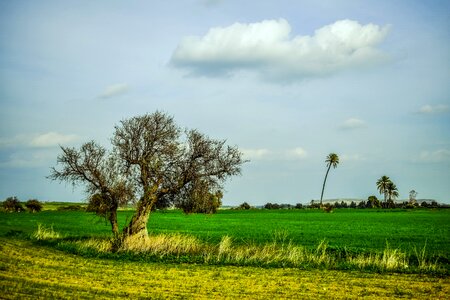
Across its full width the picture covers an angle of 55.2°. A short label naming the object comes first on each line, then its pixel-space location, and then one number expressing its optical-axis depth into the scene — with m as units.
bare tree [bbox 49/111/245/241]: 31.62
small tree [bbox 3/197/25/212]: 109.00
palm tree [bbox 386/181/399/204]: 195.88
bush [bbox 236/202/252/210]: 187.62
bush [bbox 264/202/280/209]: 190.38
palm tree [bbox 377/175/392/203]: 197.18
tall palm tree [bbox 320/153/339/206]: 167.50
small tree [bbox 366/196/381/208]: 187.88
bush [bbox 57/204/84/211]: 132.62
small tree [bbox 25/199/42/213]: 116.00
